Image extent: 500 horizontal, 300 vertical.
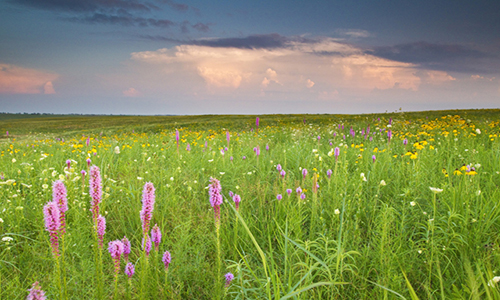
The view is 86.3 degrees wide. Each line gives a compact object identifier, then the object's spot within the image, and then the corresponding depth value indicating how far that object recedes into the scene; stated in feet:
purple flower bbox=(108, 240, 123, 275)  4.38
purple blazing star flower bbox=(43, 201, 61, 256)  3.82
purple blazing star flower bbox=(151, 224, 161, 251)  5.02
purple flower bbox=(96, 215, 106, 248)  4.66
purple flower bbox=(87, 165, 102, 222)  4.31
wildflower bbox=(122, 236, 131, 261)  4.94
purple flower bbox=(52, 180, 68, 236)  3.88
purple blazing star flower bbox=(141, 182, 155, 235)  4.21
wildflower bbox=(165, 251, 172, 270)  5.32
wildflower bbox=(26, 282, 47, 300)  3.17
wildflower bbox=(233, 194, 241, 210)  5.60
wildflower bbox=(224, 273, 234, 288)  5.62
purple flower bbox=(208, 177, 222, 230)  4.83
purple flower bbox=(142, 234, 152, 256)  4.87
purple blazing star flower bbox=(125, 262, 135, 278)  4.94
